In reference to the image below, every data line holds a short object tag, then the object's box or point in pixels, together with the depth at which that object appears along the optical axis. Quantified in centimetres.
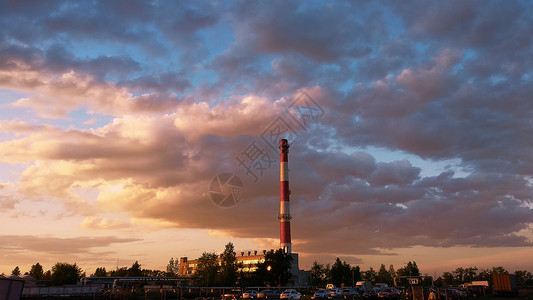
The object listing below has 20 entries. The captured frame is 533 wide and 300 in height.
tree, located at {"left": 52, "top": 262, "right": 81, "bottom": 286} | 14338
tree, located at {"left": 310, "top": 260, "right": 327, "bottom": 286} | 15621
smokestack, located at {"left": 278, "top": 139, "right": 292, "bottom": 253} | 12050
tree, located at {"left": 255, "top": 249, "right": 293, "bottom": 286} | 10875
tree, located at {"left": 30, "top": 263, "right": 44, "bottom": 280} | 19015
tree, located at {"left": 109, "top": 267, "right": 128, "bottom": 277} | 17718
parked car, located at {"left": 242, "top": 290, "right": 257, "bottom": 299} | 6906
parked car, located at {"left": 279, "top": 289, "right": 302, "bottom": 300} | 6125
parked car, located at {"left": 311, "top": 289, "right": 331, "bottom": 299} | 6272
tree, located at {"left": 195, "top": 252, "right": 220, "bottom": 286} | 13712
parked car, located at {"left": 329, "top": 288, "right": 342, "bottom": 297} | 6719
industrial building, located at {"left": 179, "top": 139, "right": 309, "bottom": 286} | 12075
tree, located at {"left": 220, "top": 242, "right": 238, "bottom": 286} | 12169
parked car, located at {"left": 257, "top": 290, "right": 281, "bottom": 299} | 6850
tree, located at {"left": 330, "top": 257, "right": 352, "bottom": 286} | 14438
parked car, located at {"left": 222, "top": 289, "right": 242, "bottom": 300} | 6593
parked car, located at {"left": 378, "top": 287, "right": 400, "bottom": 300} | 5689
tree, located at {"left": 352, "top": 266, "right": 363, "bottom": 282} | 15886
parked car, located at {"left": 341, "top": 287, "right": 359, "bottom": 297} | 7038
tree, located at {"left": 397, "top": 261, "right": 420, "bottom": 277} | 19805
